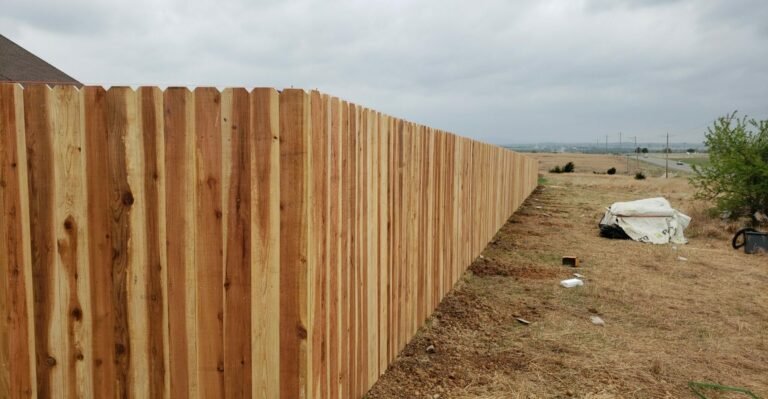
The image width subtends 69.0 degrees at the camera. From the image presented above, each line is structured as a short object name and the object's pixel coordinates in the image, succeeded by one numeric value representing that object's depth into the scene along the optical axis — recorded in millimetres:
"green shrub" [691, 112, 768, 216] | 12402
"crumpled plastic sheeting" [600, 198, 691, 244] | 10711
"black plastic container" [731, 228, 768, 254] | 9703
